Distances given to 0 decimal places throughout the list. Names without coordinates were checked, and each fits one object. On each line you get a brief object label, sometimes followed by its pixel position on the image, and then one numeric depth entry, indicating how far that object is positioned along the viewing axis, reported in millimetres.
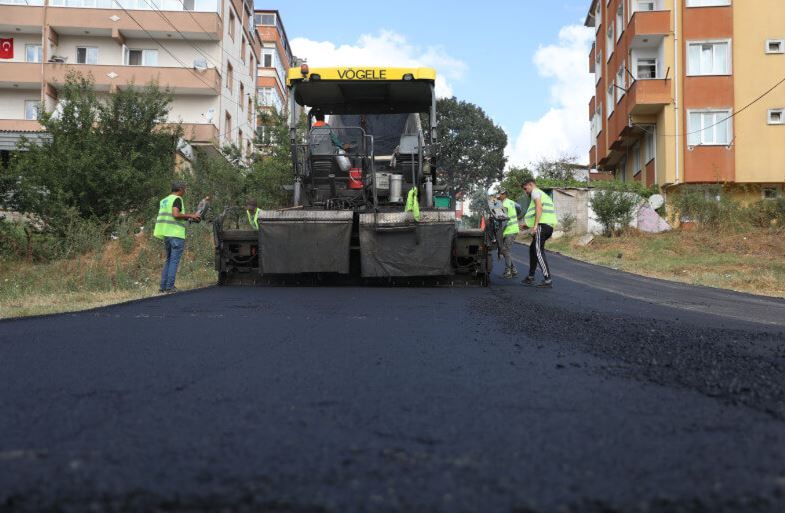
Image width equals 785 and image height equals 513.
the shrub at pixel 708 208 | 20391
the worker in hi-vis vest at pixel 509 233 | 12684
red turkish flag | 30703
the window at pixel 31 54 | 30781
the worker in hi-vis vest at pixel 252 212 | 12728
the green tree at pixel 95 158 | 16219
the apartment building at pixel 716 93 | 23031
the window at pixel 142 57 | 31375
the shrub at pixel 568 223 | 26750
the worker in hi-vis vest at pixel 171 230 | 9789
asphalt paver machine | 9867
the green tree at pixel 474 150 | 47312
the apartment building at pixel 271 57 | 44281
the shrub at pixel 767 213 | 20266
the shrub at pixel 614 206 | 22172
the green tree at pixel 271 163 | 18859
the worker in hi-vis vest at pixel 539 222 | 10820
